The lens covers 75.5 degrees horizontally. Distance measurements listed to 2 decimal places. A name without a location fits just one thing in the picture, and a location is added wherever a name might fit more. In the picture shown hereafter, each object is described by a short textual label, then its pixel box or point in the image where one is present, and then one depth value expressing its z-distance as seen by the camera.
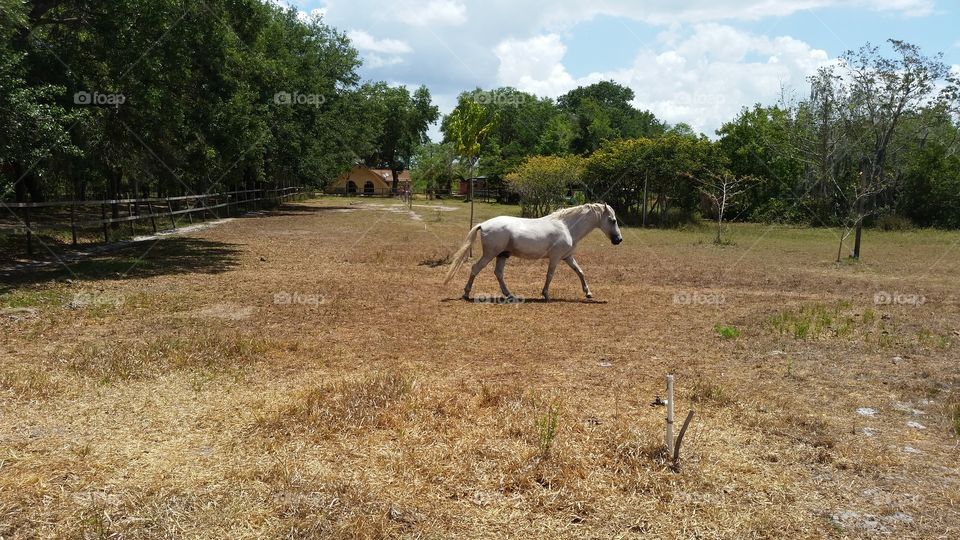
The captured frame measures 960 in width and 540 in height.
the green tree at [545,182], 33.25
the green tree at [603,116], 60.69
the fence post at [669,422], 4.52
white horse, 11.17
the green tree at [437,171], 67.79
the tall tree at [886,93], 21.62
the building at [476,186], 64.86
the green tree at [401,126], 76.19
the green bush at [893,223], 33.06
